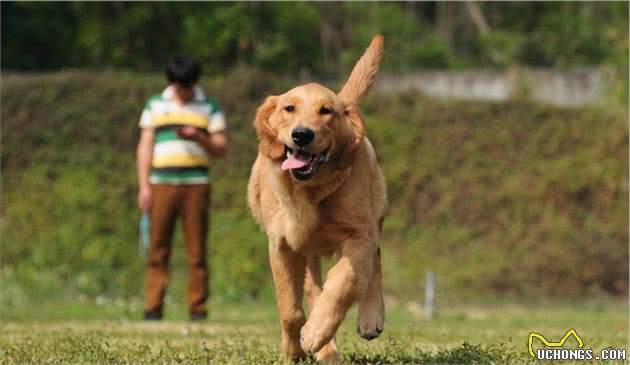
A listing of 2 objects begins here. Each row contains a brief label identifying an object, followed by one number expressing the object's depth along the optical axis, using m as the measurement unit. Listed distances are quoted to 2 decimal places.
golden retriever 10.31
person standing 19.66
